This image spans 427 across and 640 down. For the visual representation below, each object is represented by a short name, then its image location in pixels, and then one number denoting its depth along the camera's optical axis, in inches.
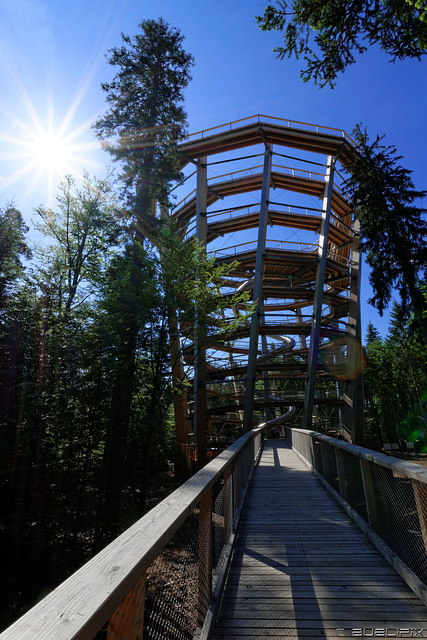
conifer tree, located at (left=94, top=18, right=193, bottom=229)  510.6
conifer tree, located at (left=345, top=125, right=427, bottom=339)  578.2
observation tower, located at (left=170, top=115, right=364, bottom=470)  768.9
